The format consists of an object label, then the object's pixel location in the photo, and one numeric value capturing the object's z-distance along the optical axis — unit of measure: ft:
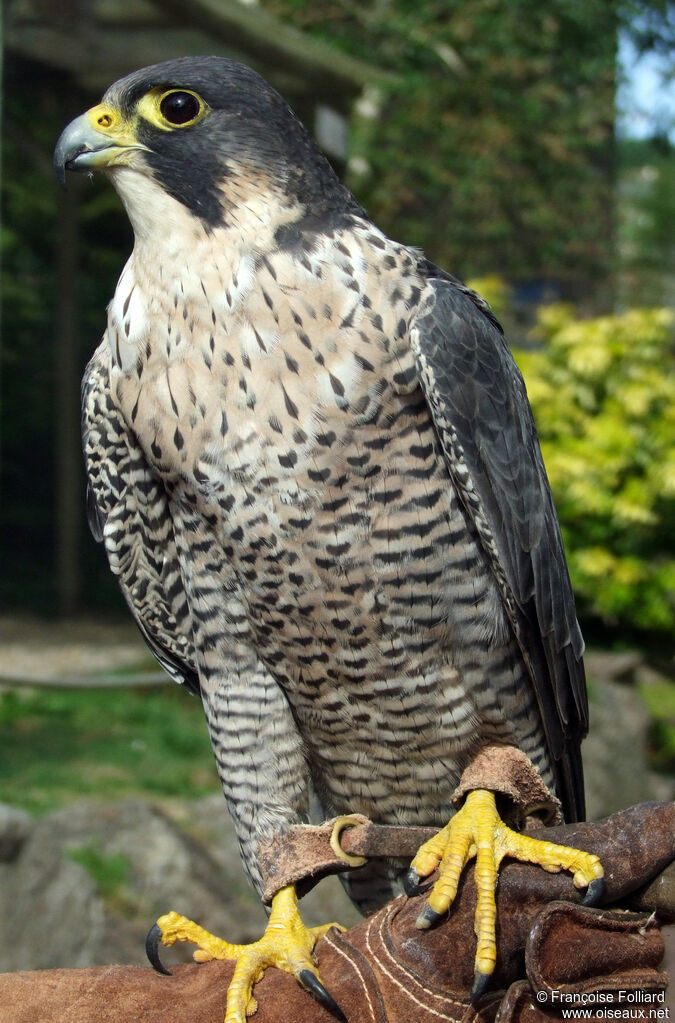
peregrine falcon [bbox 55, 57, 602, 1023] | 6.46
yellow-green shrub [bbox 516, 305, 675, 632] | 24.38
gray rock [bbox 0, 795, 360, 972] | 13.98
